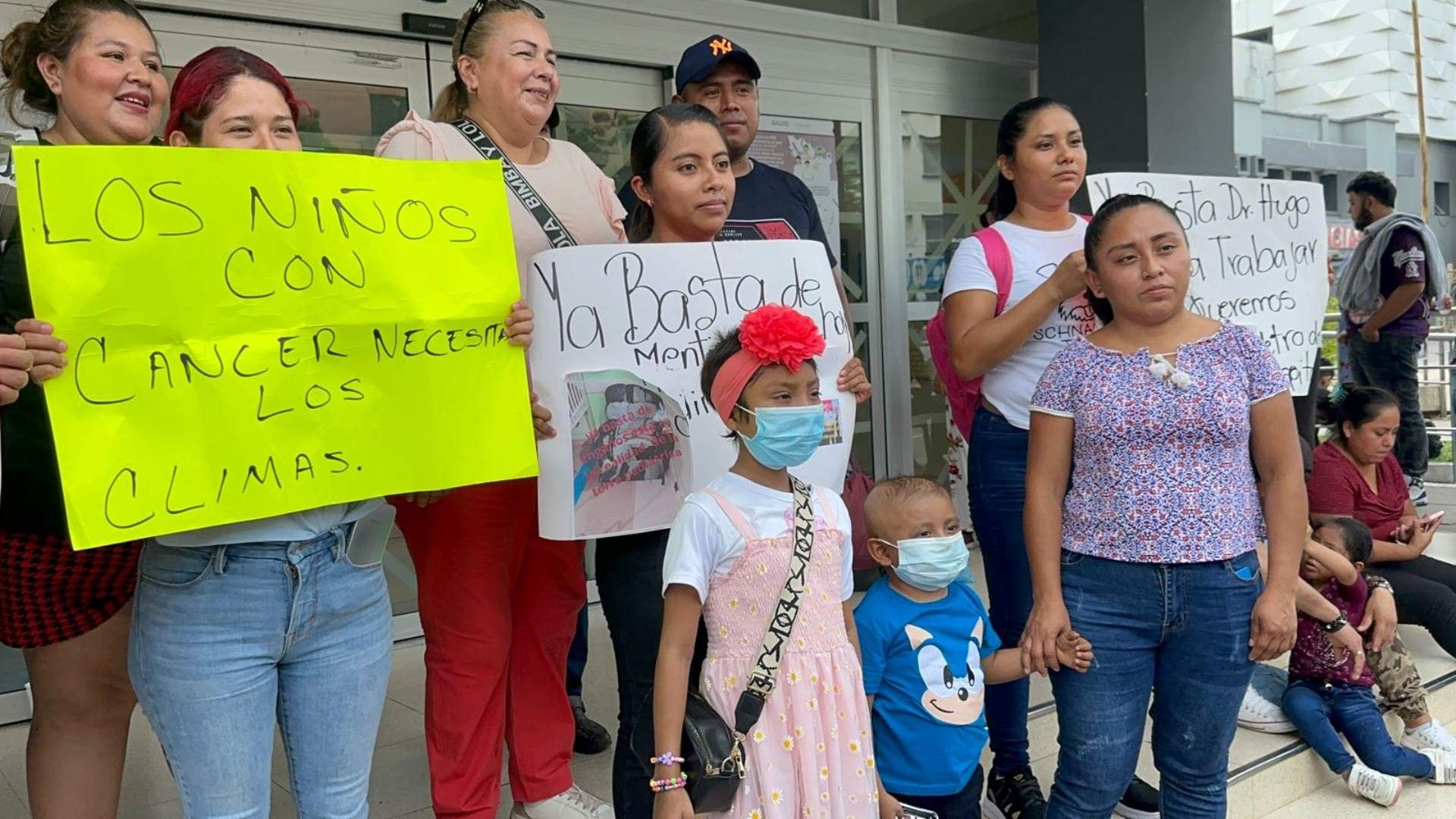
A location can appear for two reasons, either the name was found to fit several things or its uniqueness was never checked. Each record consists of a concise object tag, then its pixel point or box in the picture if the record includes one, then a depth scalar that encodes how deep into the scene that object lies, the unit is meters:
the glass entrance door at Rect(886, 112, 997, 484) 6.17
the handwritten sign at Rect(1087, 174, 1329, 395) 3.13
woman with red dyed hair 1.71
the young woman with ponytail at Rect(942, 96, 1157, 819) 2.70
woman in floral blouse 2.25
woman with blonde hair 2.43
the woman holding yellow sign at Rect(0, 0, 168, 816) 1.89
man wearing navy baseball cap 2.93
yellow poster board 1.63
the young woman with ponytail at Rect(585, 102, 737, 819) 2.24
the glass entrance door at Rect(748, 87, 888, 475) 5.55
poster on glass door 5.48
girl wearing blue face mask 2.00
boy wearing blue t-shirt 2.37
